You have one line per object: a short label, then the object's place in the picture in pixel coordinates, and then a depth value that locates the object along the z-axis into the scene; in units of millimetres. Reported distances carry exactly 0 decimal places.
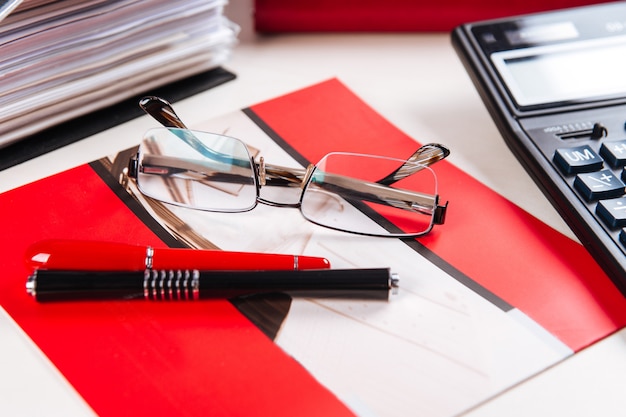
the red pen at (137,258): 454
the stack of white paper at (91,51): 559
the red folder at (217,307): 404
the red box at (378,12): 738
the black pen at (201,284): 442
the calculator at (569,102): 508
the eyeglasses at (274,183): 542
